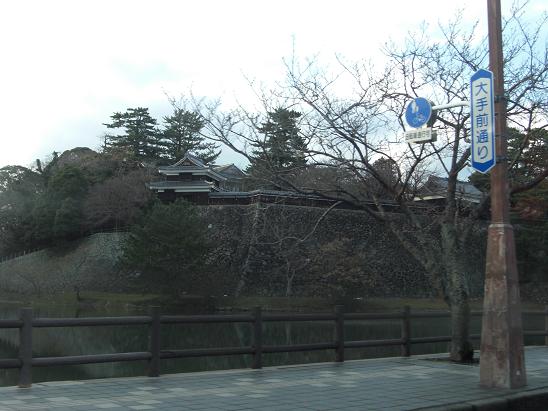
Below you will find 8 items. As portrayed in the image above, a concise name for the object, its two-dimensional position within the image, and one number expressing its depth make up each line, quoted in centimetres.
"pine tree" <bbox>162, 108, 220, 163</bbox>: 5981
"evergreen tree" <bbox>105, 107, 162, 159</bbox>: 6525
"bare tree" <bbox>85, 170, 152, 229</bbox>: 5078
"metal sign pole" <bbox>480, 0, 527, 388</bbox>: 787
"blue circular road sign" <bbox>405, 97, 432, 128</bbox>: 905
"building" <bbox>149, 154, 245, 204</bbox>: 5062
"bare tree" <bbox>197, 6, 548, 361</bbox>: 1077
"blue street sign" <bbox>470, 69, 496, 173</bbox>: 820
